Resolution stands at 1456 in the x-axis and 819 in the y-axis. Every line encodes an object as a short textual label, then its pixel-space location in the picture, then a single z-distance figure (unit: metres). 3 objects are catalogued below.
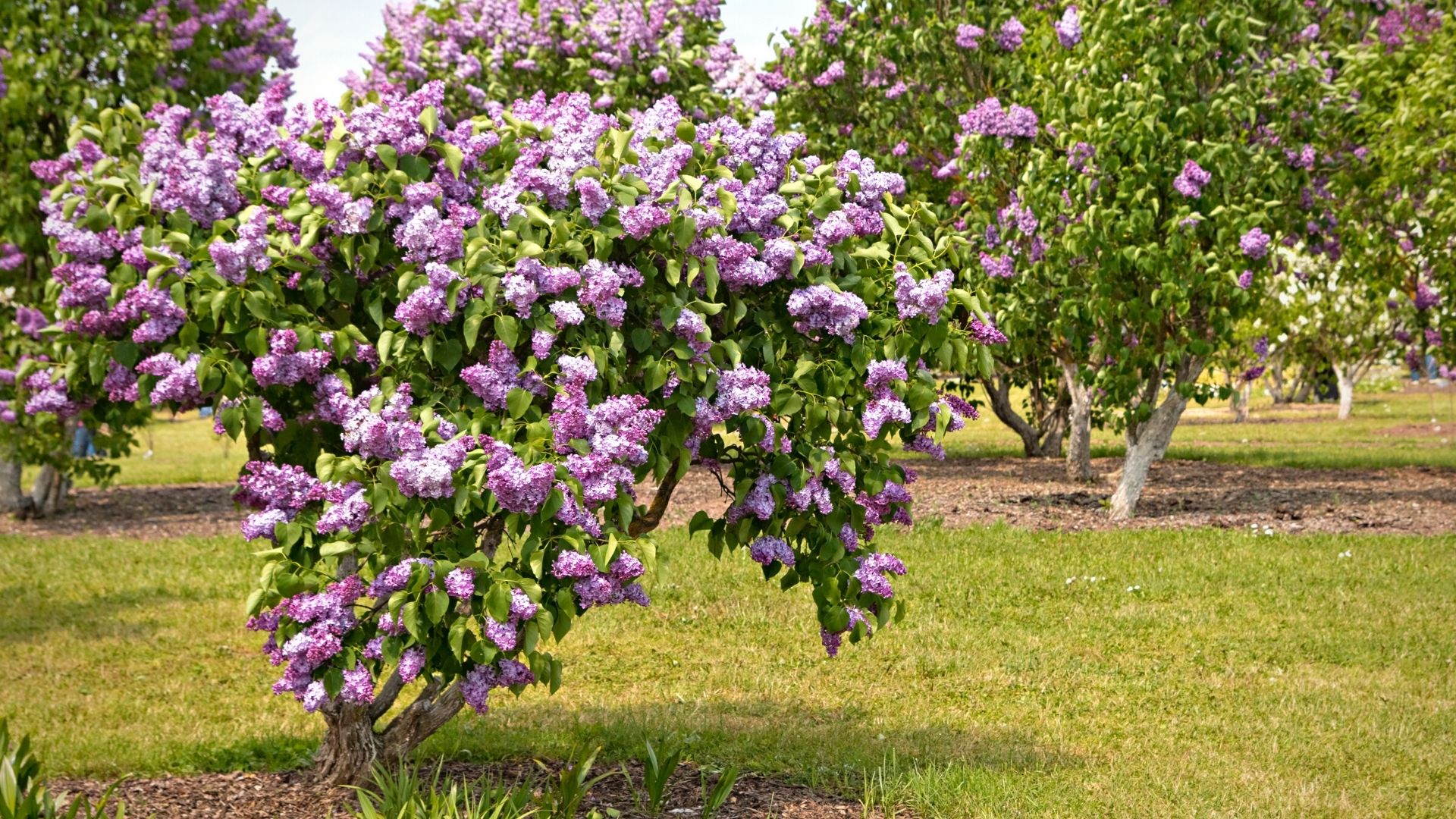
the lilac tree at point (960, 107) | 13.71
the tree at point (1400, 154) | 11.83
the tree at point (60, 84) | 13.29
